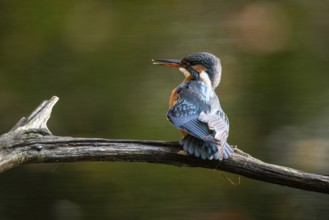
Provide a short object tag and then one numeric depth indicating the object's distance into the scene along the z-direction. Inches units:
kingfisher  172.9
